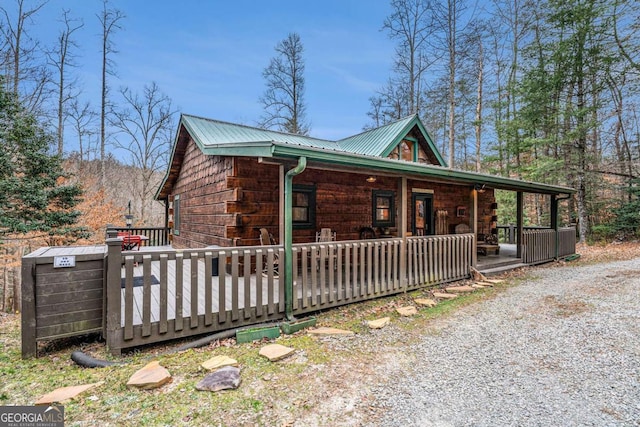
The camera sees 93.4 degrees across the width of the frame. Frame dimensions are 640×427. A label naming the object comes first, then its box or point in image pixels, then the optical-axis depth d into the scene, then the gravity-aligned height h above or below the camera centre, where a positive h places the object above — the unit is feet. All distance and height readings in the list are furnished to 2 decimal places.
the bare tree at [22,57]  39.73 +21.98
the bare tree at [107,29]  52.49 +32.86
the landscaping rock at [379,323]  14.19 -5.17
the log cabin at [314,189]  17.72 +2.42
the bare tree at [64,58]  47.83 +25.60
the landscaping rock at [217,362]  10.07 -5.02
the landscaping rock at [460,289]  20.84 -5.11
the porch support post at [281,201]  16.10 +0.85
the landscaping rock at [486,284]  22.24 -5.10
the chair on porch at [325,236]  23.07 -1.50
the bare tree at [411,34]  47.93 +29.53
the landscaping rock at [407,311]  16.14 -5.18
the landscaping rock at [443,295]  19.52 -5.22
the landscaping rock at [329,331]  13.35 -5.16
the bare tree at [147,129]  59.93 +17.89
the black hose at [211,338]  12.00 -5.06
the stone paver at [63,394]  8.16 -4.98
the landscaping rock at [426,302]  17.77 -5.17
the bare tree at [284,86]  57.06 +24.82
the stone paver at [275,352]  10.87 -5.04
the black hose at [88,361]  10.35 -5.02
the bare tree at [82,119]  51.78 +17.44
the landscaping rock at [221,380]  8.87 -4.96
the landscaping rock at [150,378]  8.93 -4.89
